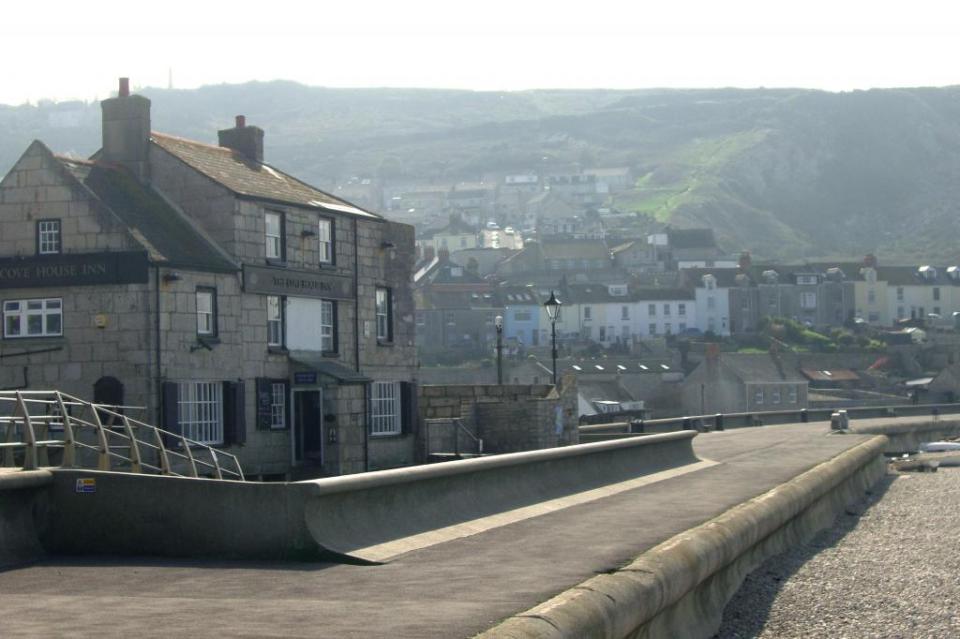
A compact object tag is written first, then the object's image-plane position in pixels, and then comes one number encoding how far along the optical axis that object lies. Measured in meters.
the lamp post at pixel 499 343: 46.90
